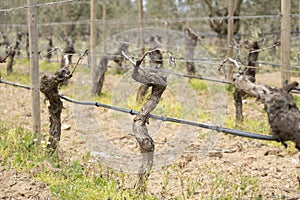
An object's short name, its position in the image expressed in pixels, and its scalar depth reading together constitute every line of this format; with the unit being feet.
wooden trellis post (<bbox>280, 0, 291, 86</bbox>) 20.65
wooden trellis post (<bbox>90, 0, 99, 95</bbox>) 29.66
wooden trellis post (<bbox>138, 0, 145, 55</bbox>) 34.94
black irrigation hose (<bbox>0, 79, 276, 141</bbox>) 11.51
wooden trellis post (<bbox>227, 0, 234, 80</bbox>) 29.68
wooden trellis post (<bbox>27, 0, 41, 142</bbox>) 17.95
